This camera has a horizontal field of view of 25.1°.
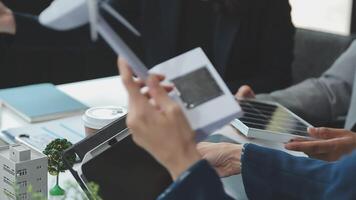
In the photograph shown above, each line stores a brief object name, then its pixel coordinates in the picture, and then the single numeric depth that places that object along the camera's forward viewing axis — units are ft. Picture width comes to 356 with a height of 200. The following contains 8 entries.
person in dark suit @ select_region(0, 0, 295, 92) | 7.31
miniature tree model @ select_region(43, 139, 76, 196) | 4.24
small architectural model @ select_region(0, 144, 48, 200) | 3.97
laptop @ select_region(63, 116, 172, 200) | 3.98
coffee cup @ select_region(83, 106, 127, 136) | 4.74
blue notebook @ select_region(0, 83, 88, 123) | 5.49
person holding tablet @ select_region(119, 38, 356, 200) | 3.23
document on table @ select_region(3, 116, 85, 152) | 4.93
